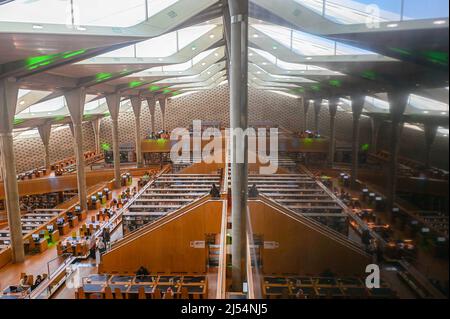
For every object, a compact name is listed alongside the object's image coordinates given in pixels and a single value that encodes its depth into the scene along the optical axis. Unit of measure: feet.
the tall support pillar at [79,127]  55.31
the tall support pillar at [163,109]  111.55
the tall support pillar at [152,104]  98.22
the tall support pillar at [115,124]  71.26
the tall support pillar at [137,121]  83.56
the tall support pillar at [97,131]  106.76
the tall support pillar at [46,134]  83.59
